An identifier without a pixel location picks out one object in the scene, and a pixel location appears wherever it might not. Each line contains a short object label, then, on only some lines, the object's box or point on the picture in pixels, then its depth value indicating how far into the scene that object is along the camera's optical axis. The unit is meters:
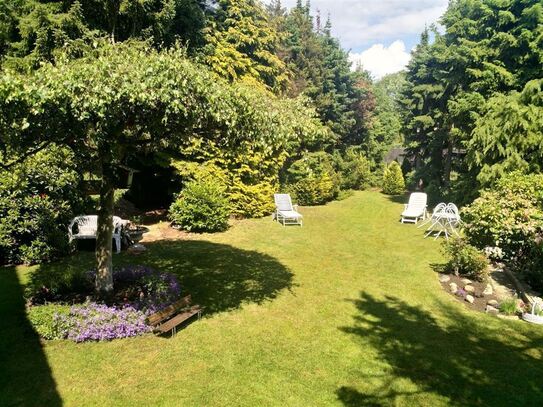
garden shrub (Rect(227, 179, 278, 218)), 18.70
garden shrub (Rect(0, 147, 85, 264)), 10.81
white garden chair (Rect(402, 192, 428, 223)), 19.17
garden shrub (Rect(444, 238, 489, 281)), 10.64
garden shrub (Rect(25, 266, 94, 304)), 8.27
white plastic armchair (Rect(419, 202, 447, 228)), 16.29
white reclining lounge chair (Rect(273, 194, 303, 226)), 18.43
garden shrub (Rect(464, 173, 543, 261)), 10.68
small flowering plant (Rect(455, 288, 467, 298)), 9.81
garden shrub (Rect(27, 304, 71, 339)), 7.04
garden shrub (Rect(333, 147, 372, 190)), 34.41
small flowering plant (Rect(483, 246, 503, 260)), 12.16
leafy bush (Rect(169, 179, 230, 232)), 15.80
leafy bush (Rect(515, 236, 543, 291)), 9.82
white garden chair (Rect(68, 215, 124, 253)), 12.24
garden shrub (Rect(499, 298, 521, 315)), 8.63
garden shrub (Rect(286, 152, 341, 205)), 25.56
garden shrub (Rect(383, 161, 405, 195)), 32.28
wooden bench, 7.23
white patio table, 15.80
